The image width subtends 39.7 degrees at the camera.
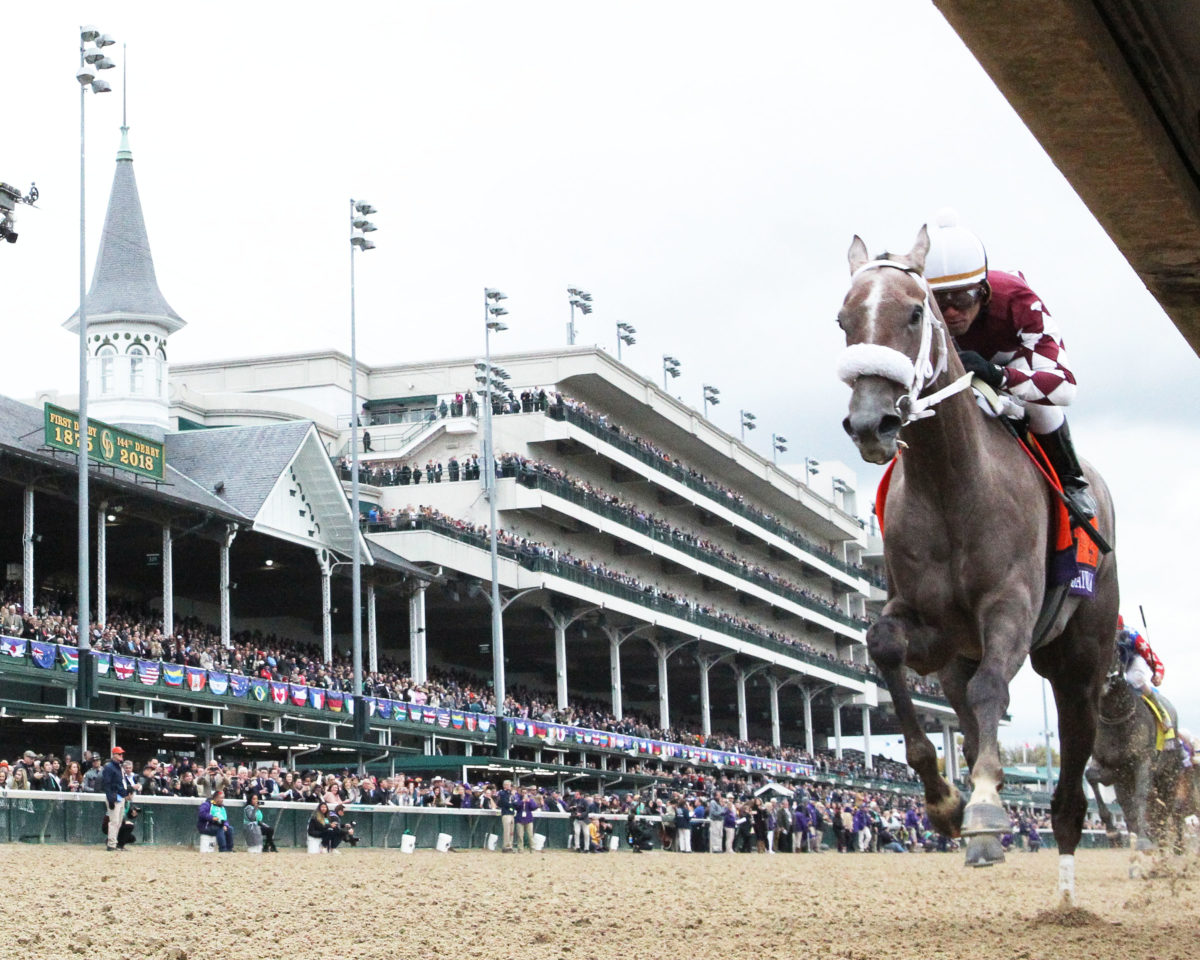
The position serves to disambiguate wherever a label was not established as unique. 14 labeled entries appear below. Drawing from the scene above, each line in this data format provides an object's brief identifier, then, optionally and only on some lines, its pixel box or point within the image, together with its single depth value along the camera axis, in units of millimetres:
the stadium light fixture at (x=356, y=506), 42375
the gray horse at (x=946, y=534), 7430
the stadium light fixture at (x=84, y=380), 32906
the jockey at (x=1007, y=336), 8602
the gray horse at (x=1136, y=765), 15859
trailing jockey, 15836
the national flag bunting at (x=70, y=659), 33781
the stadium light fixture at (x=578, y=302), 77706
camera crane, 31172
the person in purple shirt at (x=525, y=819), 33938
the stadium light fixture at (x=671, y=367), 90562
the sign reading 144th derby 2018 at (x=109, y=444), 38100
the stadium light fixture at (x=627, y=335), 85312
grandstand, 39250
